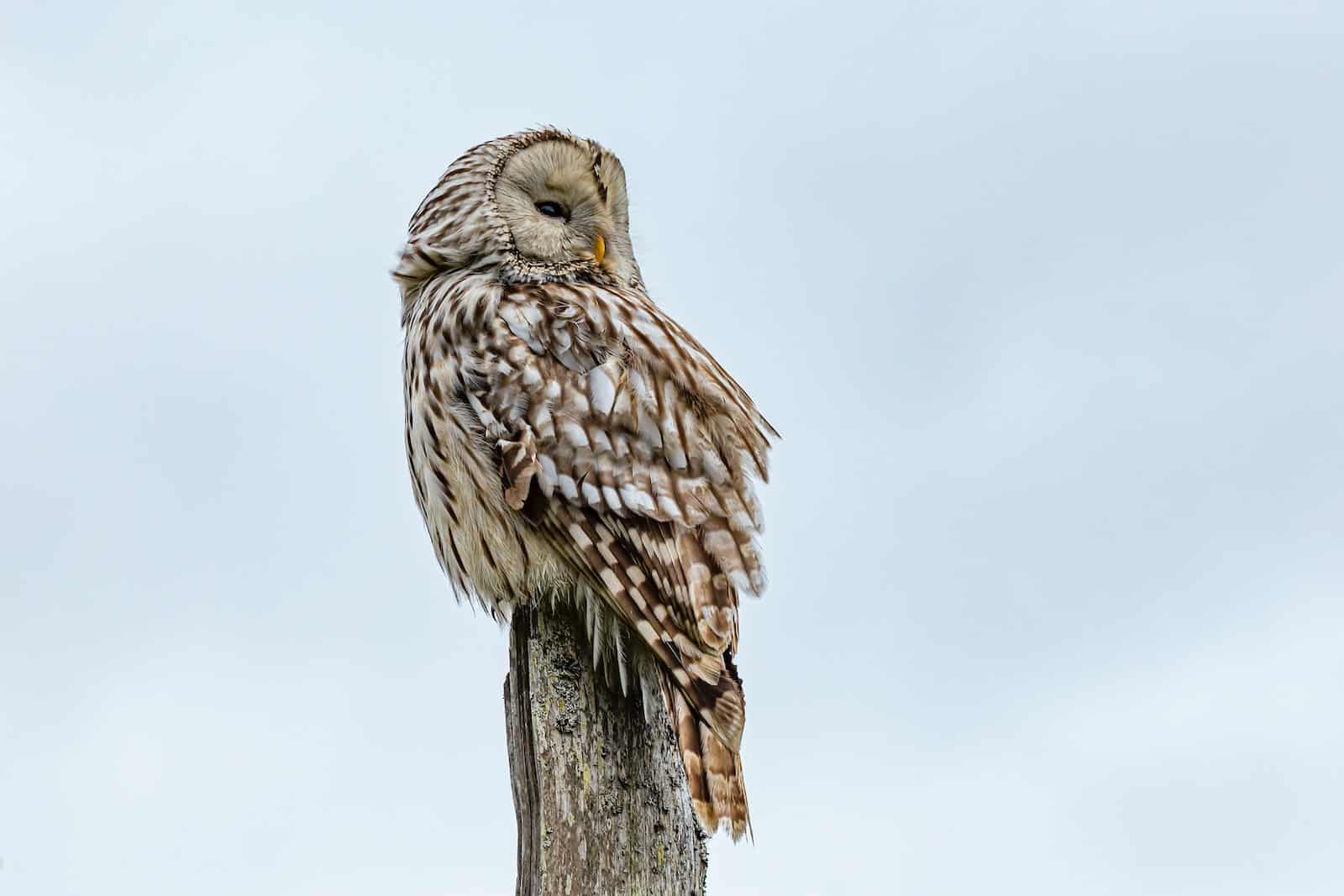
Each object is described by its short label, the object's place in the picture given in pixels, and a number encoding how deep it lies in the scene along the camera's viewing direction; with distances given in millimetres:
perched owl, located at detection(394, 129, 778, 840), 9508
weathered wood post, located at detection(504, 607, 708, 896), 8367
